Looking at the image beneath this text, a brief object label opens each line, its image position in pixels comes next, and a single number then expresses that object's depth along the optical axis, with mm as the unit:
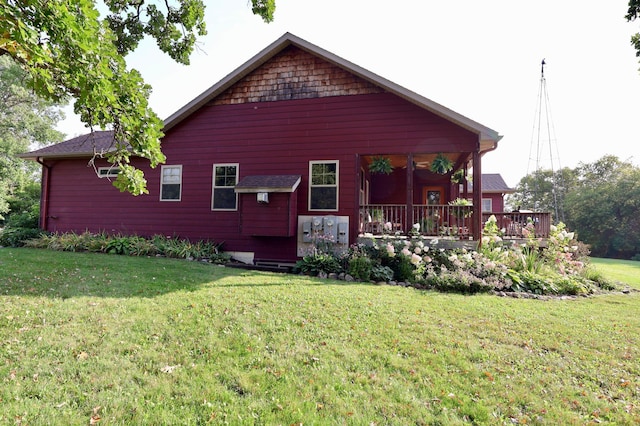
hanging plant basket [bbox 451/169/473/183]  10770
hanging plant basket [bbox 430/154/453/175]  8953
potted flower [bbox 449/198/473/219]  8545
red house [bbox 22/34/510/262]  8797
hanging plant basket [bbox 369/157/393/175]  9219
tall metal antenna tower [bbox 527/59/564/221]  19125
